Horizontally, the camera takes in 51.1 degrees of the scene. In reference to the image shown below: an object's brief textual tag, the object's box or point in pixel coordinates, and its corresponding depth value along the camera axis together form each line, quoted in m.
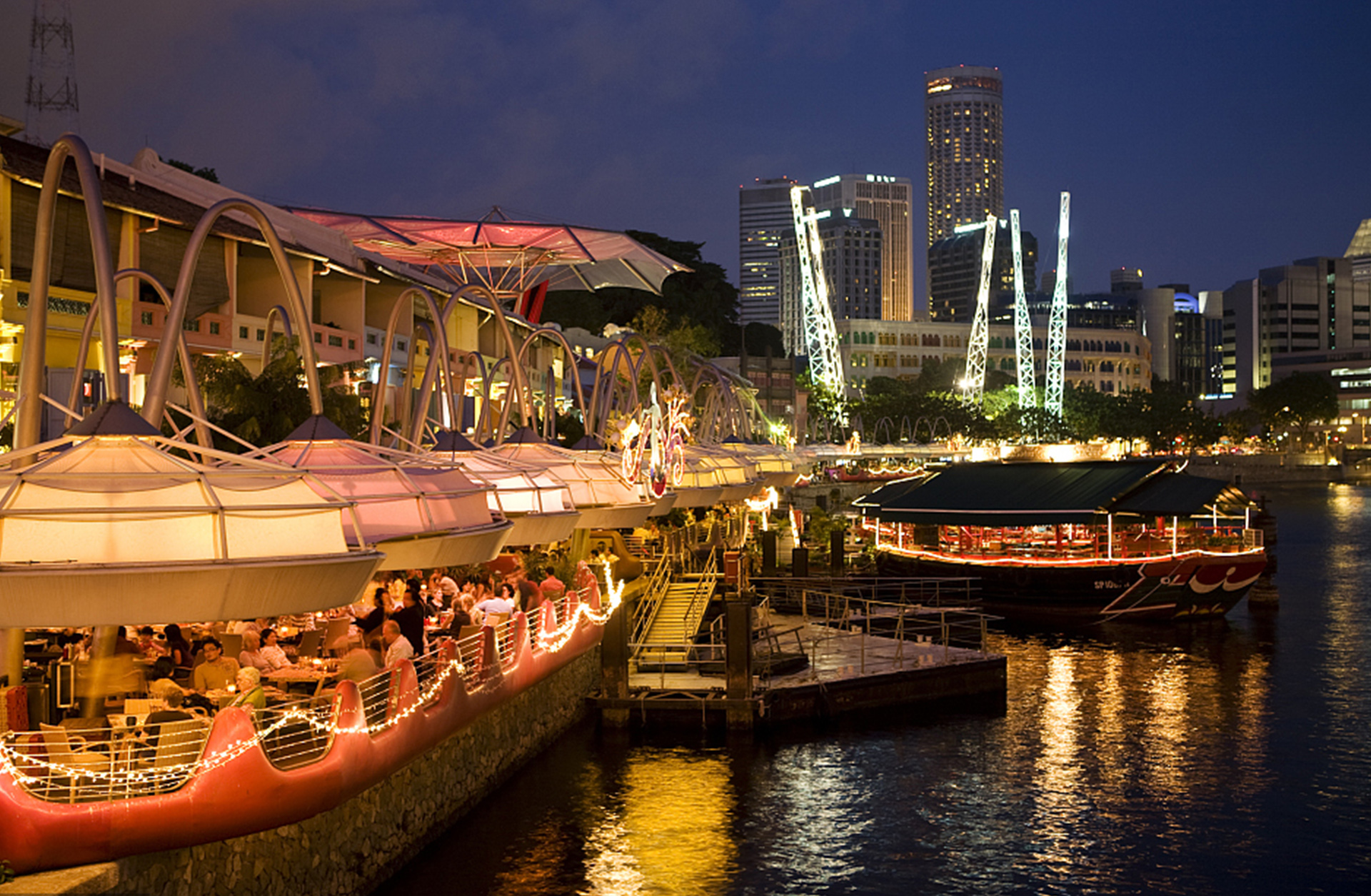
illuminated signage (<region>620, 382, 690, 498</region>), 28.22
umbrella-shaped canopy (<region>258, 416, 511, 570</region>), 15.83
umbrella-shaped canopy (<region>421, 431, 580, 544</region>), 21.58
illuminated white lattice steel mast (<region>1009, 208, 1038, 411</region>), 117.81
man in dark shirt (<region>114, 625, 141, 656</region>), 16.22
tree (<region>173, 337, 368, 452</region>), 23.47
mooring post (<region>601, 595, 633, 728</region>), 27.22
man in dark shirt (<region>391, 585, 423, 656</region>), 19.20
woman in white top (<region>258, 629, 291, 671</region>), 17.31
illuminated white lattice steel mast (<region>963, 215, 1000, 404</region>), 120.89
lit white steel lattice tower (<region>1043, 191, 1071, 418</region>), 123.19
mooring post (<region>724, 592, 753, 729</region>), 26.78
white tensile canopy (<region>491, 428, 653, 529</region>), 25.27
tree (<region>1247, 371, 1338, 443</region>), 190.00
